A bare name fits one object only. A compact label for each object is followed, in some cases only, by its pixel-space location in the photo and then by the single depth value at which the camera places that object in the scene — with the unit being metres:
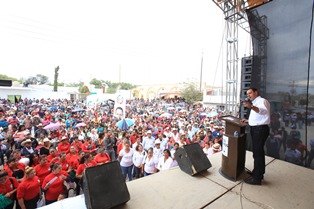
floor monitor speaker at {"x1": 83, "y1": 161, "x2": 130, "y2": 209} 1.60
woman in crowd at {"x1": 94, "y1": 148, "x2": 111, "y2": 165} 4.17
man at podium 2.12
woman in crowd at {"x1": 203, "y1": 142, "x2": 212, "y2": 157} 5.27
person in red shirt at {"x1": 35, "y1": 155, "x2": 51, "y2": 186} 3.48
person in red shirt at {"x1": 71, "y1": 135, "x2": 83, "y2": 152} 5.24
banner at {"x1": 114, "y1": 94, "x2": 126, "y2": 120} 9.38
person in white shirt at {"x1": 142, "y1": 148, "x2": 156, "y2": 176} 4.56
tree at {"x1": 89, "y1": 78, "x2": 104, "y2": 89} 66.24
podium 2.27
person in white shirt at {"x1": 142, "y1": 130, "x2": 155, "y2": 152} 6.19
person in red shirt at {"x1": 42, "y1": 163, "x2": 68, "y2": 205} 3.05
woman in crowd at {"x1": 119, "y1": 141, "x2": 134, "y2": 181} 4.77
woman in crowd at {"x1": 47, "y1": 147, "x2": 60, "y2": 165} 4.04
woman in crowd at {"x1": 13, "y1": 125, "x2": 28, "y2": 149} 5.79
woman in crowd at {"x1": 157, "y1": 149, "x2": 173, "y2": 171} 4.21
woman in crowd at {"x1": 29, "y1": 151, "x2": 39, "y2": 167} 4.00
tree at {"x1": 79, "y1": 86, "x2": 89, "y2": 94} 45.03
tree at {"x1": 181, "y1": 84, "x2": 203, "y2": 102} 35.56
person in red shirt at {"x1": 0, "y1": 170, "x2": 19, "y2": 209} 2.71
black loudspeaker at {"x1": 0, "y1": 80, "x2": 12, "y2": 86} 16.48
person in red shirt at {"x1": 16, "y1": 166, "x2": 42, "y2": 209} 2.81
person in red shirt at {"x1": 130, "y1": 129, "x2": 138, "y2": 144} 6.65
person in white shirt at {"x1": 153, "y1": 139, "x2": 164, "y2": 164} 4.68
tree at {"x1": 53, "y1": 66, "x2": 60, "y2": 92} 39.53
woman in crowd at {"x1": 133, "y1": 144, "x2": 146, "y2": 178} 4.73
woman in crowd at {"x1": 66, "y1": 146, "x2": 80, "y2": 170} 4.08
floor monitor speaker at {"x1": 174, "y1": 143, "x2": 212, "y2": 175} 2.46
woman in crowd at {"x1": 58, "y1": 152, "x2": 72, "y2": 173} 3.88
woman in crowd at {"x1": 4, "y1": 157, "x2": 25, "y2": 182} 3.27
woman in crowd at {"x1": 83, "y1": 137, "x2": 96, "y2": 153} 5.46
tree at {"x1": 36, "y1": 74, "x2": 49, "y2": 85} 68.62
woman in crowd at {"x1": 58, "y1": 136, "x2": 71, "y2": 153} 5.10
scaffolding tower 6.48
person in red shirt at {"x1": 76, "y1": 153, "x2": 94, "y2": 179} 3.67
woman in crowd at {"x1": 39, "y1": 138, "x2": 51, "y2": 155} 4.63
